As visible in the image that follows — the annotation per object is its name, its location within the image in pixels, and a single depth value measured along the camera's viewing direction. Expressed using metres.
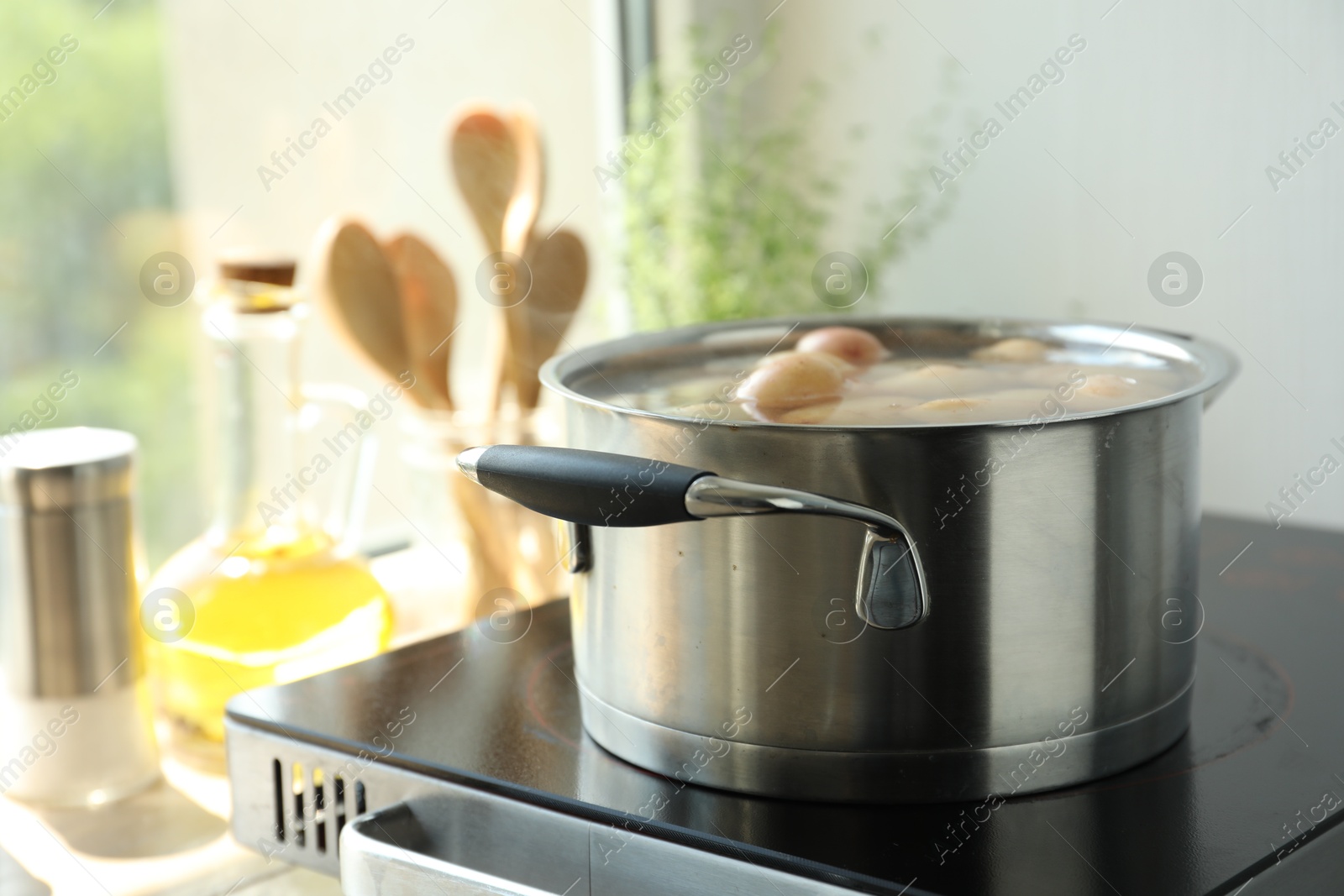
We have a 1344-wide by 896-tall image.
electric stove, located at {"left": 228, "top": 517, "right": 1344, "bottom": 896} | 1.09
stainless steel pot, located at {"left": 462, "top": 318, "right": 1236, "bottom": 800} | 1.09
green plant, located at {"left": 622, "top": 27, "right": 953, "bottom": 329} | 1.71
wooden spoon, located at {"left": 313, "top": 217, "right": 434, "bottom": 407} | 1.39
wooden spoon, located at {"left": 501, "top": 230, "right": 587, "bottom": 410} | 1.44
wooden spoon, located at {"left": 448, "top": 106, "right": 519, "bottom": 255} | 1.43
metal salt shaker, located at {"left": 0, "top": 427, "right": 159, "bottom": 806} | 1.28
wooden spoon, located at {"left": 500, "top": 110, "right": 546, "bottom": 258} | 1.44
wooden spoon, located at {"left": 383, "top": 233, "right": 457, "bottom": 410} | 1.43
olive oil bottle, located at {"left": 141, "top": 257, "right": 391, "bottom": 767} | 1.34
